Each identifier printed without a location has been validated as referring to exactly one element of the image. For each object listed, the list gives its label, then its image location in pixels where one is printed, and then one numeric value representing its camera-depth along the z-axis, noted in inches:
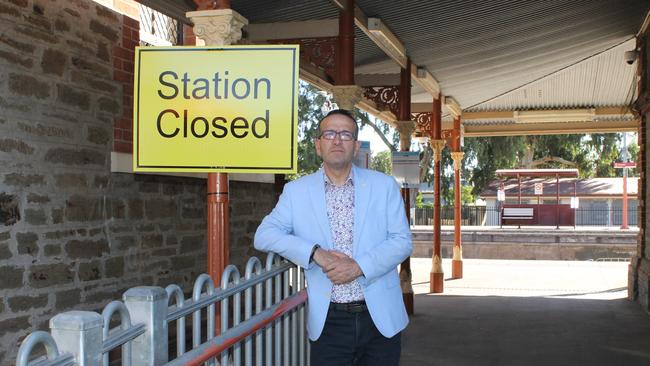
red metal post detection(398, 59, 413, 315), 404.2
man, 114.5
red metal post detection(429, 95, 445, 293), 530.9
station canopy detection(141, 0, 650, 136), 307.7
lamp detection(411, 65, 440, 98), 439.2
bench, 1140.5
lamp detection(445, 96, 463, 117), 578.9
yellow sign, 124.9
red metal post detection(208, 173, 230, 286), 138.8
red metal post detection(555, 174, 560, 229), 1136.8
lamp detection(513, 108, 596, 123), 645.9
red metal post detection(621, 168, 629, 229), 1107.3
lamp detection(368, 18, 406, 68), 316.5
